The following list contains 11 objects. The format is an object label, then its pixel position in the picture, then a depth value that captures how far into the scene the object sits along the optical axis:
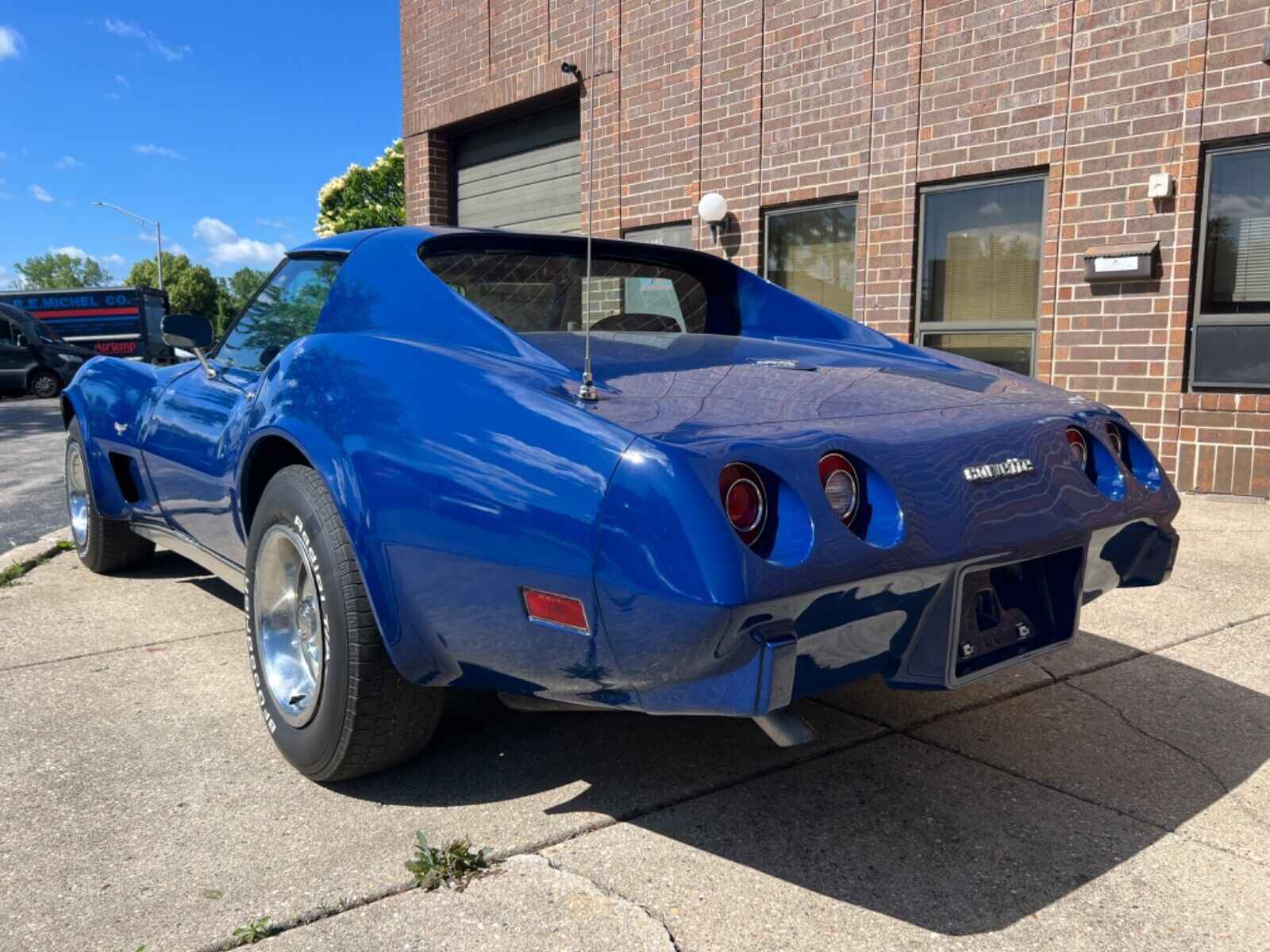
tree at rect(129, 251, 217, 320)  87.12
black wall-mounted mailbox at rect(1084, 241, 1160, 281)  6.80
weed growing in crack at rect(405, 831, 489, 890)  2.05
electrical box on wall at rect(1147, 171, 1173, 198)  6.63
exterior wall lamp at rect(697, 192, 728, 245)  9.41
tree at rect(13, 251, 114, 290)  121.75
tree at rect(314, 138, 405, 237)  39.53
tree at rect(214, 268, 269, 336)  92.88
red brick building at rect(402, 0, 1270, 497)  6.59
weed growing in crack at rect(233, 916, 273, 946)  1.86
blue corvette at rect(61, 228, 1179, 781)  1.81
